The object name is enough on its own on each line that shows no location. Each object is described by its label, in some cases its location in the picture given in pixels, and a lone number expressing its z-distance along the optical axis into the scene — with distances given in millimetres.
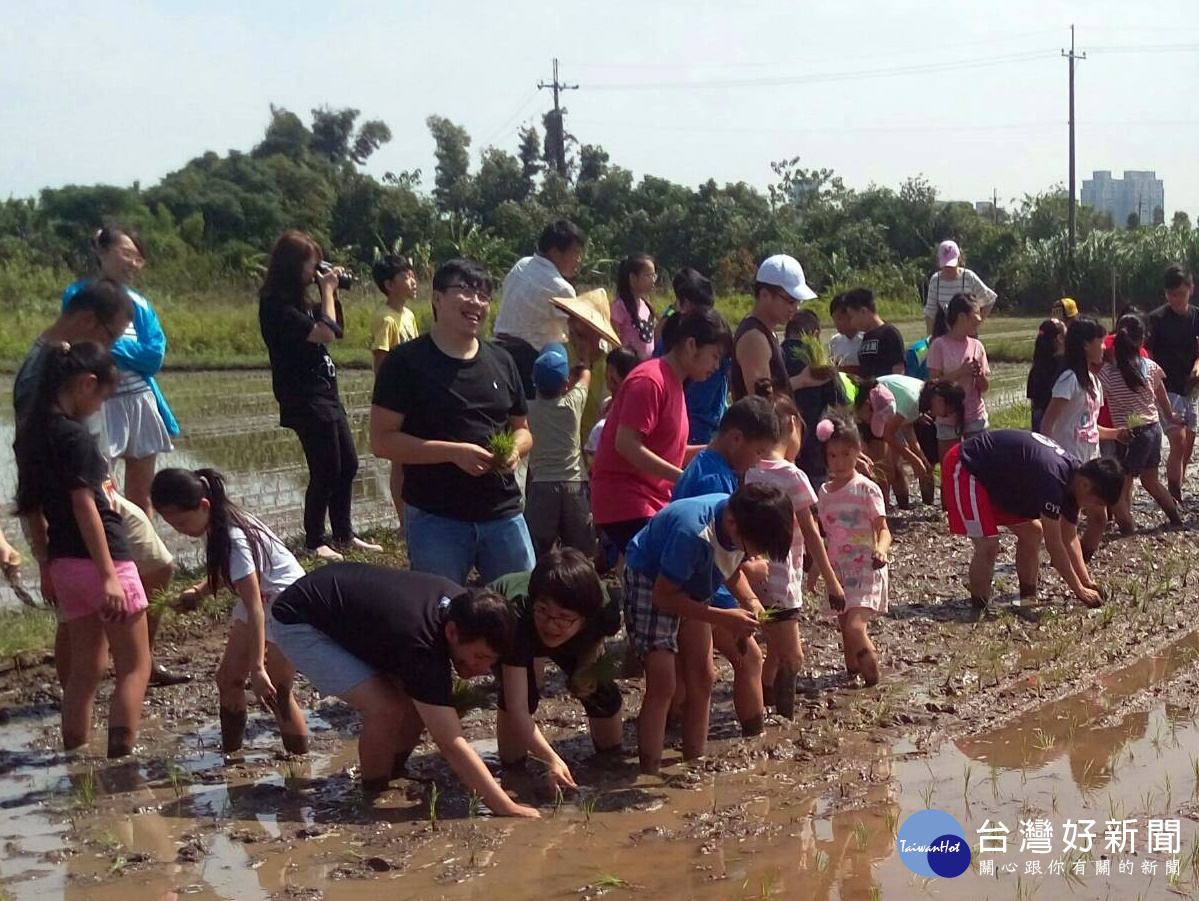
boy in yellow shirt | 8664
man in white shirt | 7379
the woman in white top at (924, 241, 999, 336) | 11227
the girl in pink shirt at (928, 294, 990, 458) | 9578
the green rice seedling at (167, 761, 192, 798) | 5146
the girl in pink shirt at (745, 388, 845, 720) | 5711
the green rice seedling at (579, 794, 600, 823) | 4797
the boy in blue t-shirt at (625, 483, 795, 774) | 4801
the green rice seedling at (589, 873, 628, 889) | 4242
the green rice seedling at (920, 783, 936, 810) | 4883
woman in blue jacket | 6613
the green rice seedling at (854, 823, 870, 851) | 4551
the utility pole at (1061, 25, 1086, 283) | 35156
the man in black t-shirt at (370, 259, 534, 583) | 5199
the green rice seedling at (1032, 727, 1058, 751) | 5445
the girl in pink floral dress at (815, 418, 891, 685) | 6223
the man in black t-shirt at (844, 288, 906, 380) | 9859
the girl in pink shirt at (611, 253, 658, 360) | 8500
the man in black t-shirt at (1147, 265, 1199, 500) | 10203
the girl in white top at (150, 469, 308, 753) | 5160
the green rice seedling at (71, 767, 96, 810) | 4984
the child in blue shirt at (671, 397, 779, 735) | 5305
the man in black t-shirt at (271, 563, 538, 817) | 4703
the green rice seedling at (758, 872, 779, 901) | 4172
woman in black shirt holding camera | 7711
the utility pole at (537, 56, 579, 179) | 40875
